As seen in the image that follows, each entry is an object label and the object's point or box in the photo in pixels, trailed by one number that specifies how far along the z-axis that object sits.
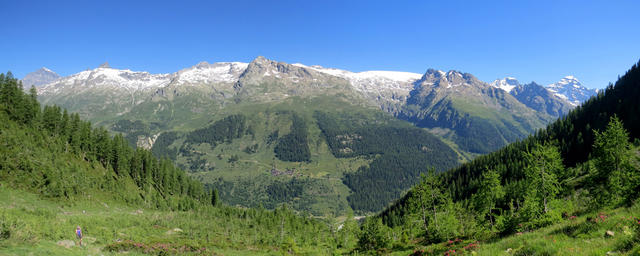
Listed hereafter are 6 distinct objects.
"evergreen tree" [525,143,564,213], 37.06
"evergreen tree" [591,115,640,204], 36.85
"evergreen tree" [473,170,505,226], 55.41
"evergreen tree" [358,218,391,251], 52.94
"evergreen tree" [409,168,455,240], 52.91
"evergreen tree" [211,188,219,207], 160.38
